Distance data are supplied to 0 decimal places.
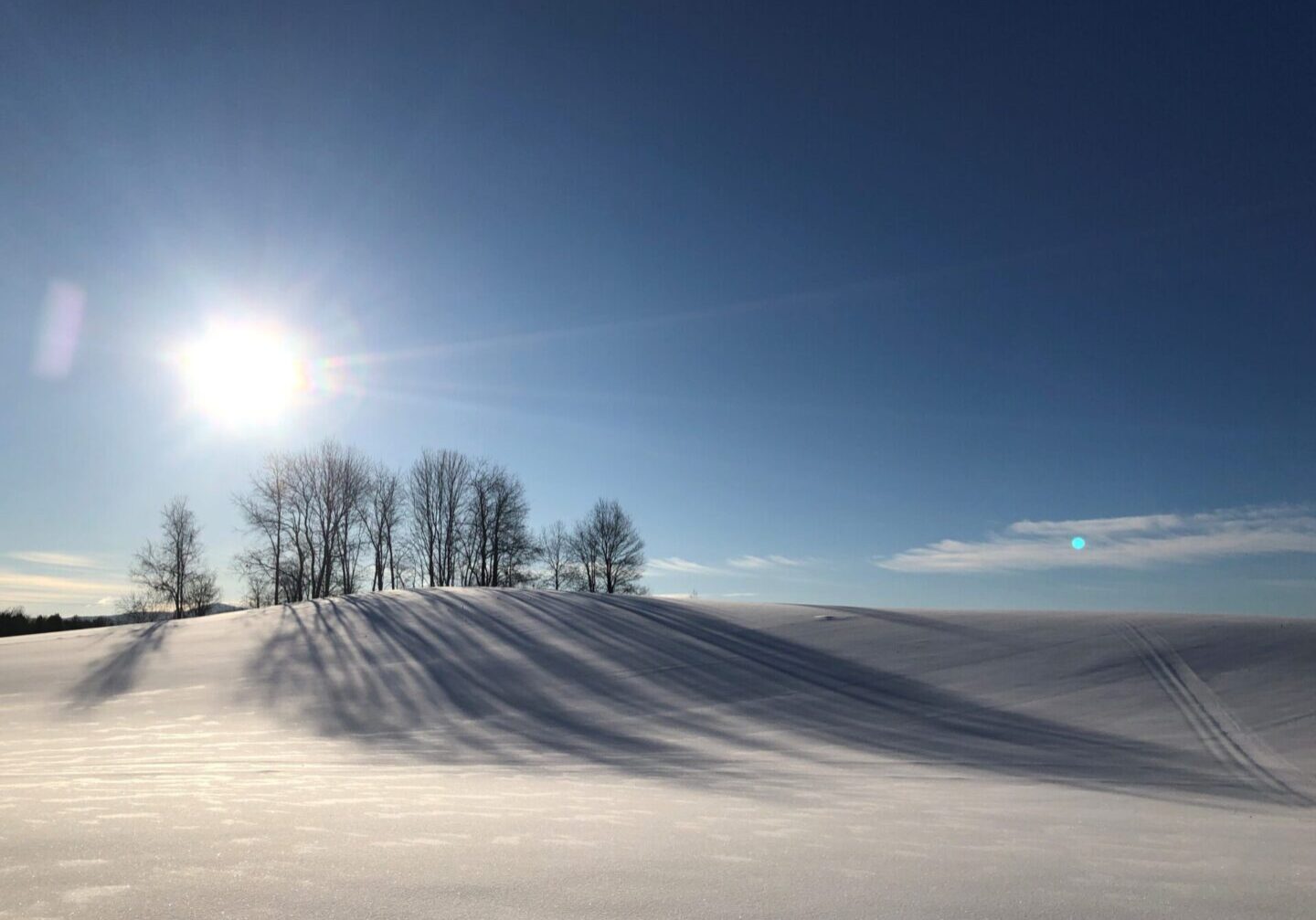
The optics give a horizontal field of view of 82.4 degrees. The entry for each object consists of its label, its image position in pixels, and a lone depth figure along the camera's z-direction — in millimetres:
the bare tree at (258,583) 52250
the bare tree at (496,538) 62531
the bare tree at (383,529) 57156
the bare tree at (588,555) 72312
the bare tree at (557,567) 72312
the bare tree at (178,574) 55875
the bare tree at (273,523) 51625
